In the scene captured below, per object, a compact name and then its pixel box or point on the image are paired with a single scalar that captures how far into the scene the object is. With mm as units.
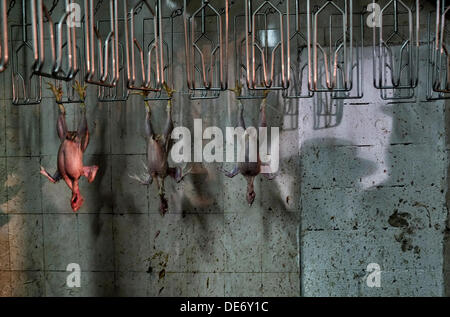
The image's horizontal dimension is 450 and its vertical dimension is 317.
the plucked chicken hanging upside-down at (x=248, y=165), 3496
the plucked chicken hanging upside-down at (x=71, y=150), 3500
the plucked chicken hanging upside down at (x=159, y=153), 3559
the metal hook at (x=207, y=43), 3992
